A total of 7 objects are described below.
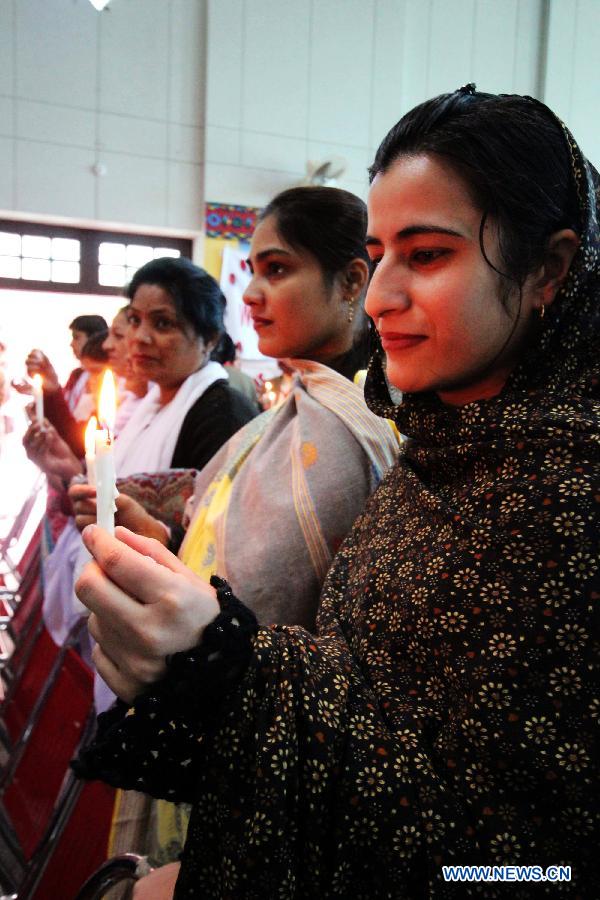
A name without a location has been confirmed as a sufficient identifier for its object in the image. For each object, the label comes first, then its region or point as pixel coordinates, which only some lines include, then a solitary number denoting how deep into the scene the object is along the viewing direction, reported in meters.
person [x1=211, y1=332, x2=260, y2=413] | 2.11
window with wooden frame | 5.54
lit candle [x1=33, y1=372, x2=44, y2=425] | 1.67
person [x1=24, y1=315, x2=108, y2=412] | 4.01
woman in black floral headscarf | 0.55
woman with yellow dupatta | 1.01
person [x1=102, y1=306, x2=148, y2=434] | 2.38
